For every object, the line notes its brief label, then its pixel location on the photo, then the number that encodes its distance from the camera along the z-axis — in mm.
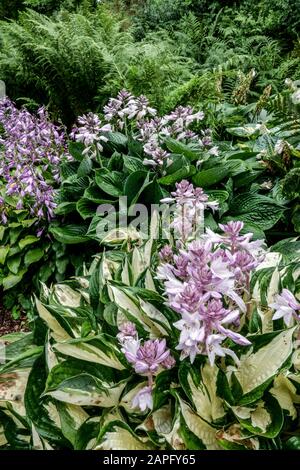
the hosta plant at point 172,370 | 1230
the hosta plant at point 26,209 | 3098
